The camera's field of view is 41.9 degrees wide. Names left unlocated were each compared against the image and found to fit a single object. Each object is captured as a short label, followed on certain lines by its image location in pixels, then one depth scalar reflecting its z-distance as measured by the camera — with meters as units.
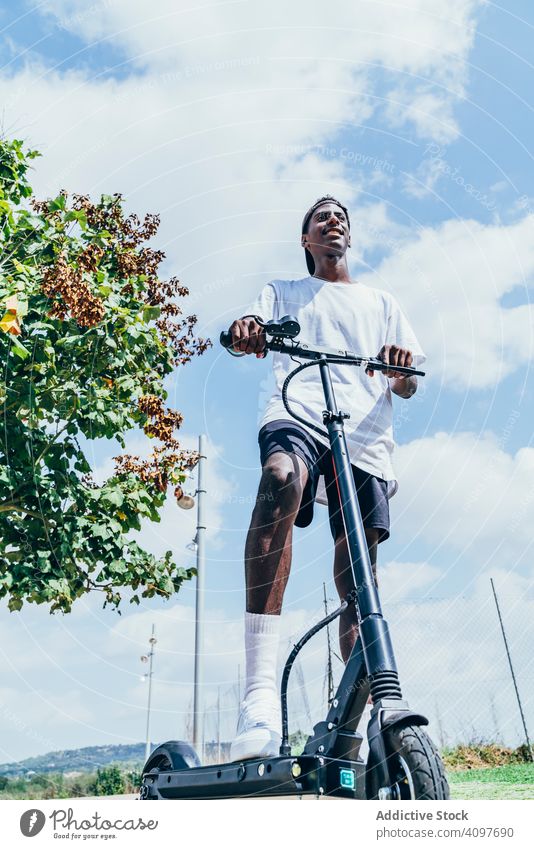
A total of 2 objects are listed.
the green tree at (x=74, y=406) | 4.32
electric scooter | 1.61
